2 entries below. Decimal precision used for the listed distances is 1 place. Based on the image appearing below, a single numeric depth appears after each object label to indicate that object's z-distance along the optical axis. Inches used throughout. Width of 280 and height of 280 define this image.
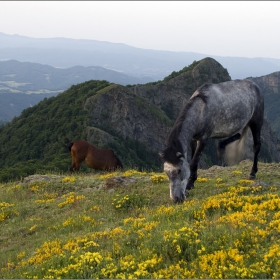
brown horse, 867.4
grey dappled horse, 408.5
